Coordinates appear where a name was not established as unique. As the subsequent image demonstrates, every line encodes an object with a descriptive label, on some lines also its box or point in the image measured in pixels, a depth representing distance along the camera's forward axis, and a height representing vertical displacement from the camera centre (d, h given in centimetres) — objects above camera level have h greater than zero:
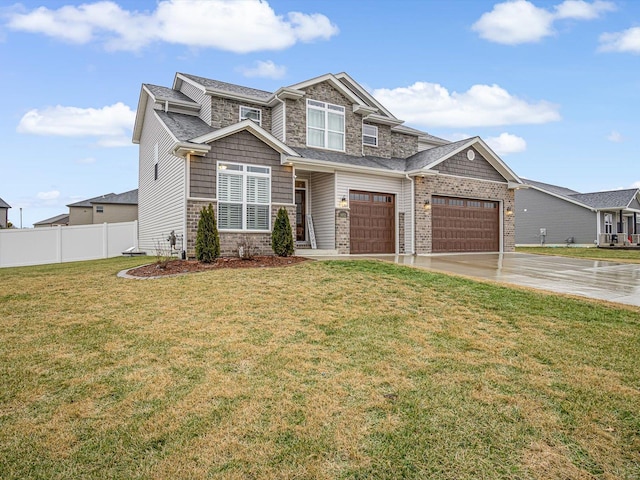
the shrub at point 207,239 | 1066 -16
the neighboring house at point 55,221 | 3974 +133
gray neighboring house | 2766 +117
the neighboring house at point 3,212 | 3772 +216
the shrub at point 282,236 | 1225 -9
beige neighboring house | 3125 +215
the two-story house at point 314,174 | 1277 +232
